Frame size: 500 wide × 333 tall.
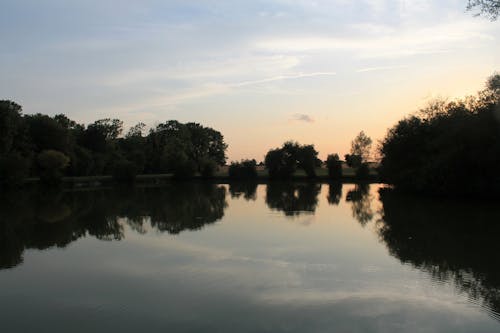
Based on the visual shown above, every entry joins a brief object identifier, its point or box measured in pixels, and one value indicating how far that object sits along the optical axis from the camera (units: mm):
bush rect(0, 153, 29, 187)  53969
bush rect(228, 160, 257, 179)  78312
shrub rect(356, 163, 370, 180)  71375
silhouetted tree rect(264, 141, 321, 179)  76562
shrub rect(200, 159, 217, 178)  76688
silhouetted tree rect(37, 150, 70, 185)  64125
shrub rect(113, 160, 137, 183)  72125
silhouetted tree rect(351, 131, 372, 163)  96438
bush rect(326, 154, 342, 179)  74125
